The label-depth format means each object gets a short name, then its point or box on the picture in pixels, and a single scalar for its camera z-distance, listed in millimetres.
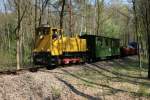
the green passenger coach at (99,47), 19149
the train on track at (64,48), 14774
